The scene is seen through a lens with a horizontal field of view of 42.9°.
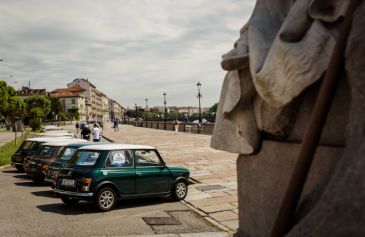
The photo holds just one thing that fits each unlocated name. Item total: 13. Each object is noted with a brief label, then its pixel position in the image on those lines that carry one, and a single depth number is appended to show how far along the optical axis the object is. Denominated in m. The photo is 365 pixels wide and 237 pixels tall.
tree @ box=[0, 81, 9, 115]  74.68
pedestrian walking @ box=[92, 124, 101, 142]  25.16
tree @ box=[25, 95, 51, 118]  115.39
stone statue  2.11
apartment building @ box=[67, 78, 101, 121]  176.88
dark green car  9.84
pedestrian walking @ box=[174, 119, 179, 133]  50.28
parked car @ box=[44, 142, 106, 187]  12.88
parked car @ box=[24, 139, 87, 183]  14.36
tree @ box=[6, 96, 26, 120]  57.56
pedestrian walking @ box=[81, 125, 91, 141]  27.89
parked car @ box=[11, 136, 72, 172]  17.34
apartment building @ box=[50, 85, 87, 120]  157.75
